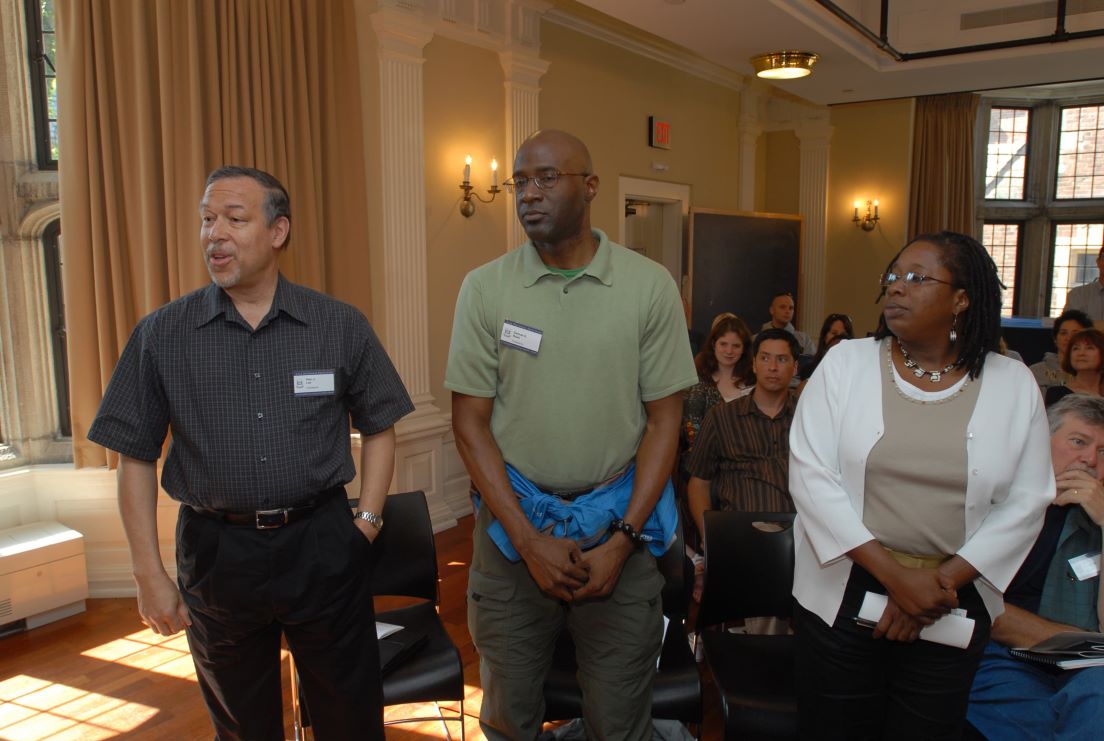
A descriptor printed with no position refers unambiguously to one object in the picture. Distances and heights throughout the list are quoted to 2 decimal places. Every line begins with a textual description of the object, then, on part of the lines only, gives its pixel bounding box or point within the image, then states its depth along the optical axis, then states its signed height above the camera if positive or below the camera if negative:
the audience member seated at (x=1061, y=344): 4.32 -0.34
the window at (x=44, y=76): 3.68 +1.06
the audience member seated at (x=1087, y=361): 3.85 -0.39
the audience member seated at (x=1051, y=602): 1.74 -0.78
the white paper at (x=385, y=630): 2.13 -0.99
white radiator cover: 3.24 -1.27
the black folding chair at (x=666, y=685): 1.92 -1.04
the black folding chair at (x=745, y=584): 2.18 -0.91
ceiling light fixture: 5.47 +1.64
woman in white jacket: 1.53 -0.44
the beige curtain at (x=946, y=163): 8.66 +1.42
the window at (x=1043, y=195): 9.79 +1.20
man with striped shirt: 2.82 -0.62
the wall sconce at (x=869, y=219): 8.37 +0.75
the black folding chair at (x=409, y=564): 2.31 -0.86
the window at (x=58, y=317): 3.78 -0.14
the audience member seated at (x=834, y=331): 5.14 -0.31
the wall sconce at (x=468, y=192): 4.77 +0.61
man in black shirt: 1.63 -0.39
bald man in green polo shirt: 1.58 -0.30
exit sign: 6.52 +1.34
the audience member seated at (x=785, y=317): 5.81 -0.24
